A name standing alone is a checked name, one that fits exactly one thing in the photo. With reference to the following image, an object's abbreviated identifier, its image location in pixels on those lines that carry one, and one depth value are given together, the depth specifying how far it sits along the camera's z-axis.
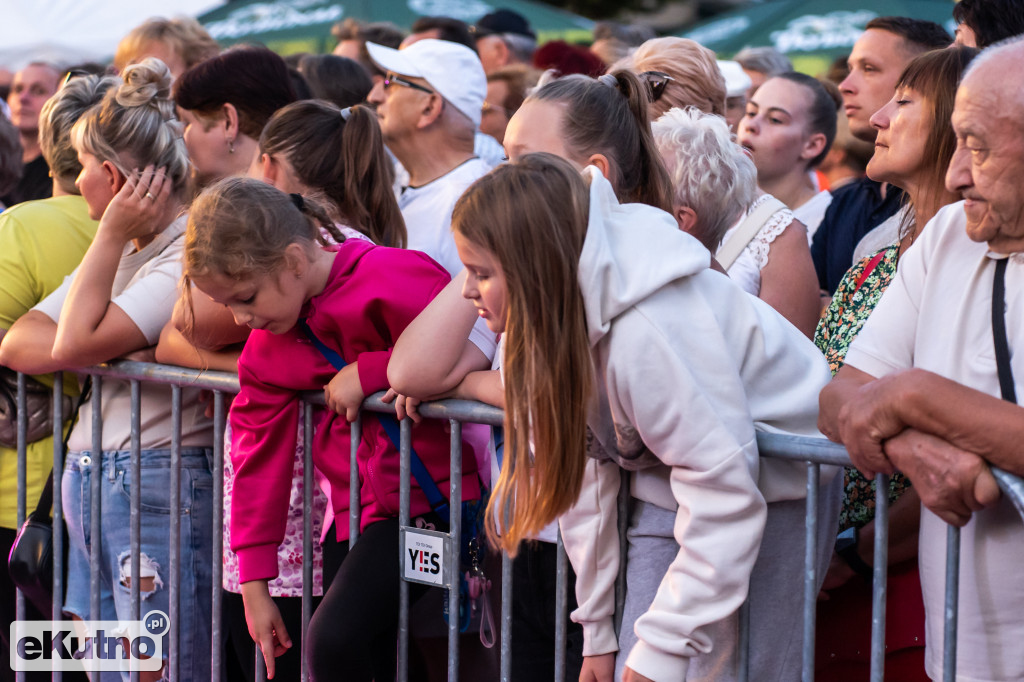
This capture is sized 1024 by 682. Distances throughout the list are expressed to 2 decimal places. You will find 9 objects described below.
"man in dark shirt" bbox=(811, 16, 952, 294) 8.48
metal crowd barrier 4.48
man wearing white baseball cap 9.52
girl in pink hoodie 5.84
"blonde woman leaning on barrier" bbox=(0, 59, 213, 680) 6.94
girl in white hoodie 4.35
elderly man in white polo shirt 3.93
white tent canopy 21.61
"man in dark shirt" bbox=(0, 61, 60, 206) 14.13
